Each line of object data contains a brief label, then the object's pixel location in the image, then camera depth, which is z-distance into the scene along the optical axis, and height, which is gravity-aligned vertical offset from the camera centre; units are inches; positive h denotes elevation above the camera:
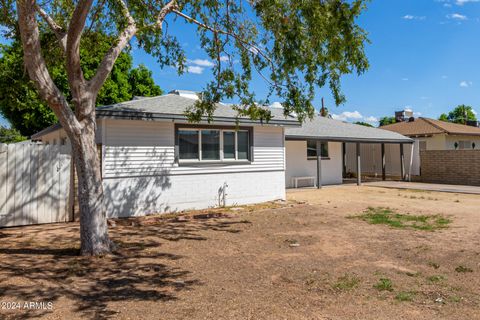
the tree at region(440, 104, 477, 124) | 2482.3 +315.7
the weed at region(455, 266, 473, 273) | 230.1 -67.8
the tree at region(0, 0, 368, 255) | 261.0 +99.6
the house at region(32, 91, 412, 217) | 422.3 +8.7
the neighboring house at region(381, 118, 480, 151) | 1066.7 +73.6
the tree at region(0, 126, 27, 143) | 1225.8 +103.0
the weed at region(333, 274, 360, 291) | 204.4 -68.6
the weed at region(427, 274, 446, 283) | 214.4 -68.4
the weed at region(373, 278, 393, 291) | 201.3 -68.3
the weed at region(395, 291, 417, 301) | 186.8 -68.8
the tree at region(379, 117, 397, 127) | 2570.4 +286.8
